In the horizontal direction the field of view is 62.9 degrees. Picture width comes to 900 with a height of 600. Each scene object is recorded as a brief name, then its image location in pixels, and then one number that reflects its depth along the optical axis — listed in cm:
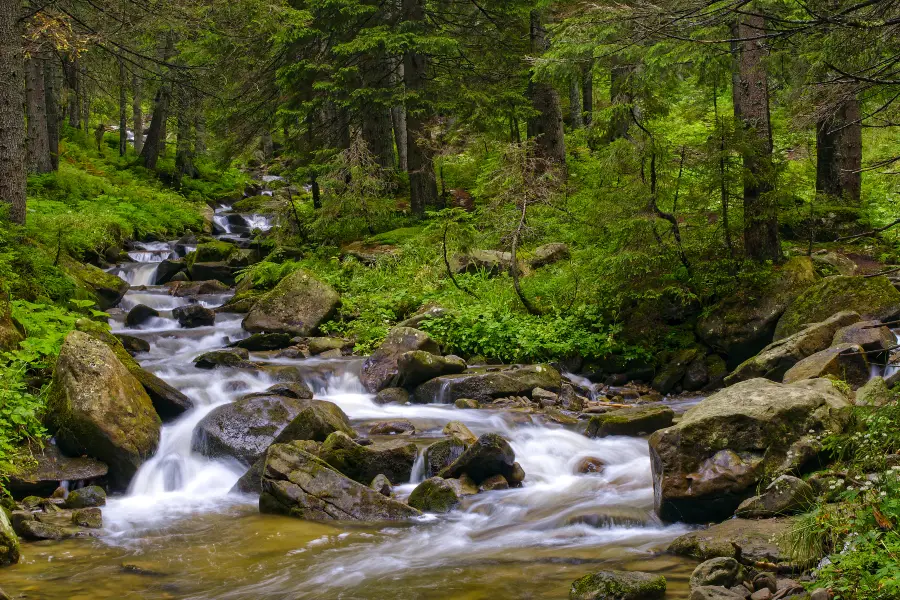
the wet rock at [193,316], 1495
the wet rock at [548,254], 1605
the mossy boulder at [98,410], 811
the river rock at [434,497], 754
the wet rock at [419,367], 1149
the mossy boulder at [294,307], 1438
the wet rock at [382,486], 786
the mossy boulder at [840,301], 1048
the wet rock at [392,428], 987
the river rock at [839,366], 849
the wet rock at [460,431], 902
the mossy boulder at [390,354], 1177
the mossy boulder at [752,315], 1121
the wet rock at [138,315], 1479
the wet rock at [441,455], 848
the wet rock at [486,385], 1118
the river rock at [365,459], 816
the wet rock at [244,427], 888
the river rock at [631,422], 920
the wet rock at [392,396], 1124
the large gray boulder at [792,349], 969
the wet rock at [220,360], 1209
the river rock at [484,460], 812
